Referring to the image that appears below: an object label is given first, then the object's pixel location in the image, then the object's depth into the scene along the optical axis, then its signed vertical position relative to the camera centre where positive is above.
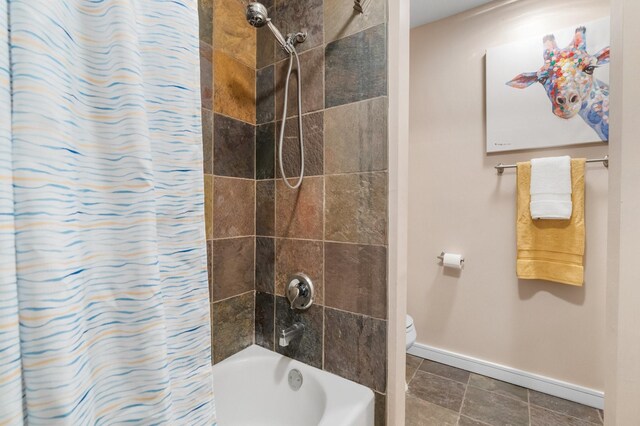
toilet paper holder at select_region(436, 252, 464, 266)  2.01 -0.40
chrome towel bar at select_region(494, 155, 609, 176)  1.83 +0.26
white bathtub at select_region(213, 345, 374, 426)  1.06 -0.78
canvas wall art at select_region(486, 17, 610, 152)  1.61 +0.73
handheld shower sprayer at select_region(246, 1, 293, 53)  1.04 +0.72
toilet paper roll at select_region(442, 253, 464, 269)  1.99 -0.40
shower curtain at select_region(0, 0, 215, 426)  0.32 -0.01
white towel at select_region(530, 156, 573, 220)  1.65 +0.10
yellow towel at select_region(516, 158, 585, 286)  1.64 -0.22
